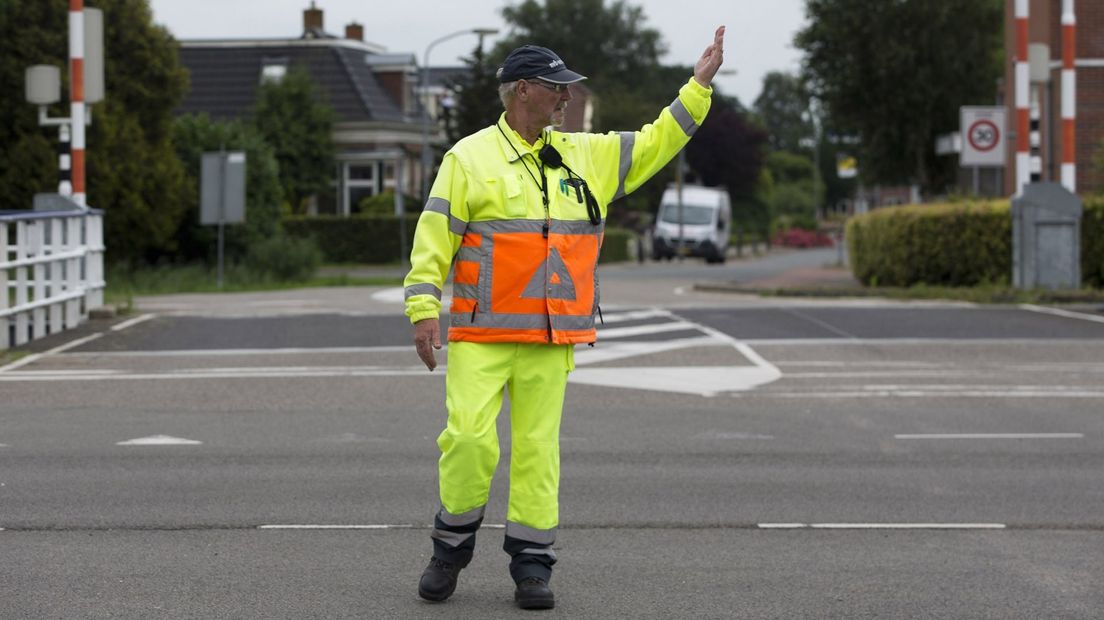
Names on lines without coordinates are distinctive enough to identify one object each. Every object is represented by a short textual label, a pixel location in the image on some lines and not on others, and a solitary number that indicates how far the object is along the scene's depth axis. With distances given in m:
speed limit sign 26.56
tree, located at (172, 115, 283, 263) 41.03
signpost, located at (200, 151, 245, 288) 32.53
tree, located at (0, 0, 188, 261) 34.47
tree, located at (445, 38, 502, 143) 44.93
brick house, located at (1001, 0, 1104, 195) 34.97
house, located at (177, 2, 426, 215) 59.91
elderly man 5.40
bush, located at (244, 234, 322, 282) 36.25
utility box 23.55
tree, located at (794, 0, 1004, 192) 44.88
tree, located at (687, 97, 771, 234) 95.94
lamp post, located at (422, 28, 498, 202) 44.84
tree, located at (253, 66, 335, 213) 56.69
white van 61.75
